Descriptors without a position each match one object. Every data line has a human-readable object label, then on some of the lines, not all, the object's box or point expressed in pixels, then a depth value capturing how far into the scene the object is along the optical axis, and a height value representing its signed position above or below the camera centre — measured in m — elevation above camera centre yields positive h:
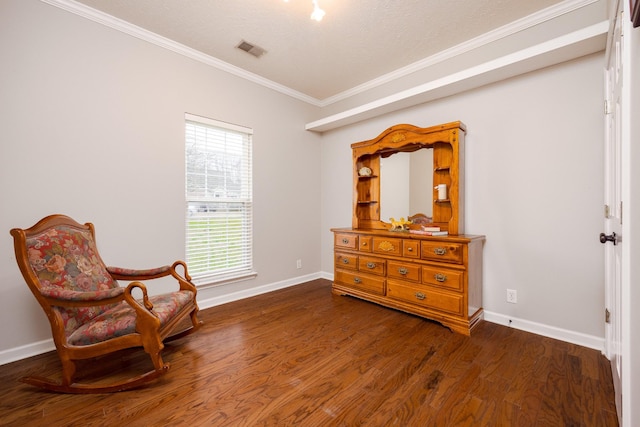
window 3.09 +0.14
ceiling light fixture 1.96 +1.41
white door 1.44 +0.06
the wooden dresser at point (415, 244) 2.53 -0.33
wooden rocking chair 1.70 -0.66
